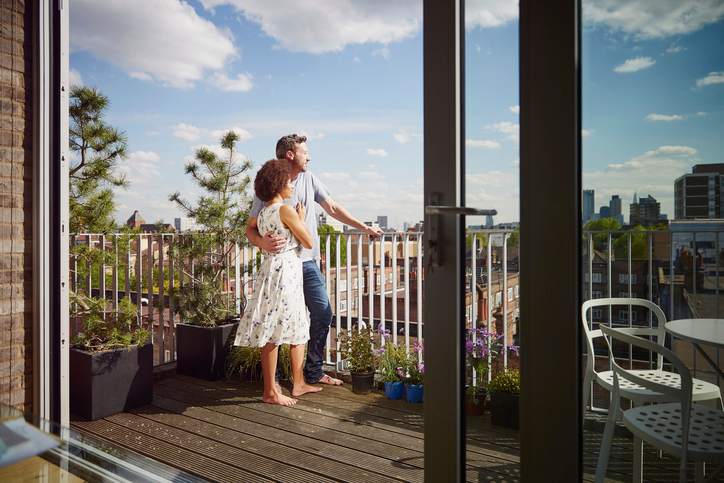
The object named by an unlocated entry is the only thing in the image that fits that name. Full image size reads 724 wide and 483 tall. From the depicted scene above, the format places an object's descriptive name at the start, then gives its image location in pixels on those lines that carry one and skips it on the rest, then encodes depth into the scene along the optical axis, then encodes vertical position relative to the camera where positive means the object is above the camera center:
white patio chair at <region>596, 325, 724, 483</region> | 0.90 -0.32
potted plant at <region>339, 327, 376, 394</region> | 3.64 -0.81
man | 3.75 -0.07
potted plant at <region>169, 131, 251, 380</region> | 3.96 -0.13
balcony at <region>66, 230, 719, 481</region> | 0.97 -0.45
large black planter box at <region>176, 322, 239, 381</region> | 3.91 -0.78
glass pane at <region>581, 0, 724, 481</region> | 0.88 +0.08
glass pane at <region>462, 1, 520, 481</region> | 1.13 +0.00
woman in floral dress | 3.42 -0.32
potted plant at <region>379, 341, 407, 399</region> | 3.50 -0.85
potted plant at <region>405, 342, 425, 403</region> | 3.40 -0.88
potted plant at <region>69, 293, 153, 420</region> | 3.10 -0.70
